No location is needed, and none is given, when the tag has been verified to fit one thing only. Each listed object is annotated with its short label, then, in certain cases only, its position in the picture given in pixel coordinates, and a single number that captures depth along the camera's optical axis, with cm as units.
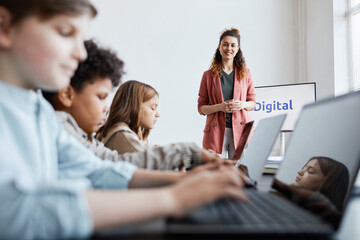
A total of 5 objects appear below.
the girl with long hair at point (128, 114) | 140
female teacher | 250
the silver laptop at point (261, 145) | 100
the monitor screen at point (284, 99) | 311
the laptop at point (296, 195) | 43
